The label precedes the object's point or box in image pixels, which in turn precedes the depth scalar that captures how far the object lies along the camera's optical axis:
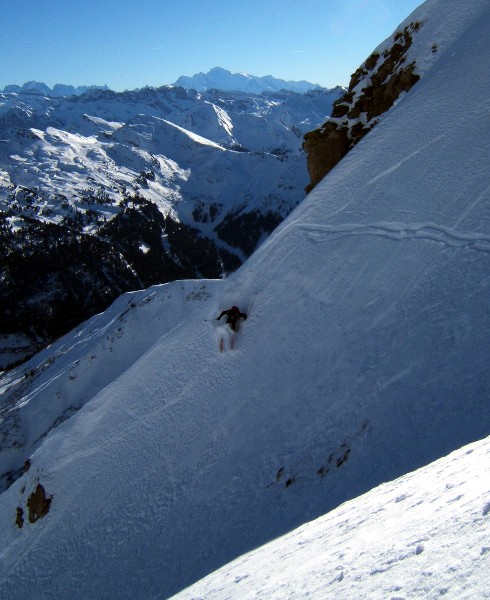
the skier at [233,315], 22.07
